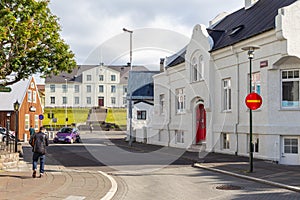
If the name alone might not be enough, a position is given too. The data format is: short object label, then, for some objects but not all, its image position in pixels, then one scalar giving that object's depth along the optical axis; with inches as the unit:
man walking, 569.3
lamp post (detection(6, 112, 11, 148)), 792.8
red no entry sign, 636.7
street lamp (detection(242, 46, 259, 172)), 617.6
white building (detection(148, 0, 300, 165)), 757.3
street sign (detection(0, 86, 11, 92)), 577.0
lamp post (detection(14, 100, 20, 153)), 816.3
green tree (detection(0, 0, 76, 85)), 599.2
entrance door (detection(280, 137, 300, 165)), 747.3
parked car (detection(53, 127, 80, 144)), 1651.1
